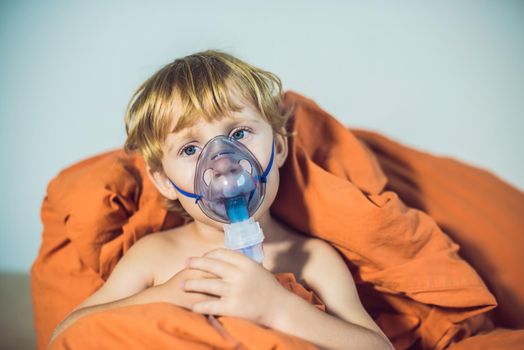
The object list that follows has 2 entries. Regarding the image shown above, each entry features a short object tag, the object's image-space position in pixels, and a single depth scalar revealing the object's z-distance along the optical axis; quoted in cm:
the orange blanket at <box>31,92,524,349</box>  112
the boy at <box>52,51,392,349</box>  89
